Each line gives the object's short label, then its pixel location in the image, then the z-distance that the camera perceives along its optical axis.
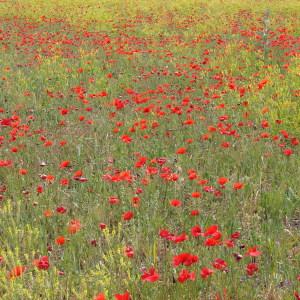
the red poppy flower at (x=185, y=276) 4.83
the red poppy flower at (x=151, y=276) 4.84
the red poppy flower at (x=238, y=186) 6.98
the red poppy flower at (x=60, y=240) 5.80
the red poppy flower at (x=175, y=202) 6.41
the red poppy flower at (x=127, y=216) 6.03
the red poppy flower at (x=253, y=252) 5.28
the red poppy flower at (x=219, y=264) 5.15
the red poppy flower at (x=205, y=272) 4.96
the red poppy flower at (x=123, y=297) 4.45
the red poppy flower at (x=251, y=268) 5.24
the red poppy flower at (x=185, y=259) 4.96
